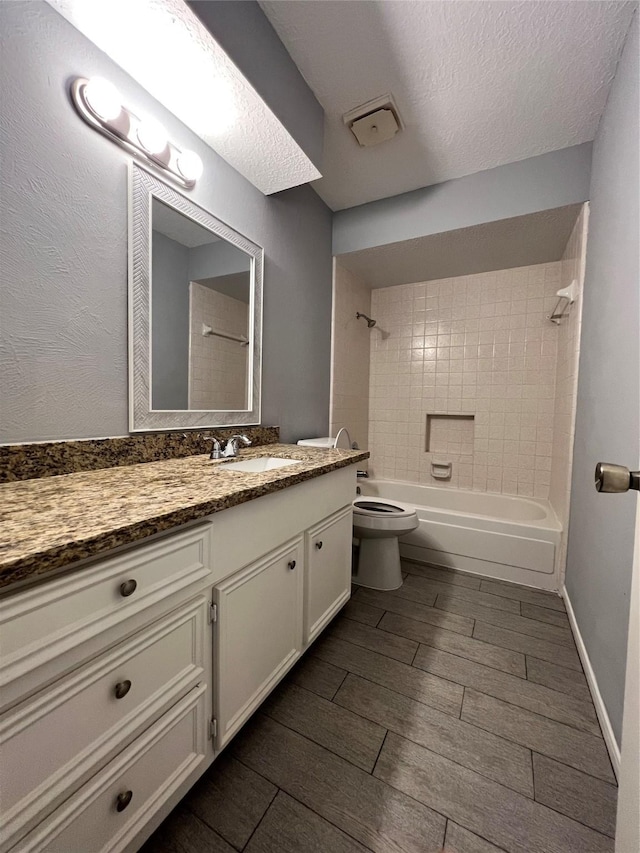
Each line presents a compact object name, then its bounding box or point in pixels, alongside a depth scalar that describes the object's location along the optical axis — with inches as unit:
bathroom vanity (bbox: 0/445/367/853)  20.4
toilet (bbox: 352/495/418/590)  77.1
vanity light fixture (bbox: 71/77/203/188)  40.6
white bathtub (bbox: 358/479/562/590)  79.8
